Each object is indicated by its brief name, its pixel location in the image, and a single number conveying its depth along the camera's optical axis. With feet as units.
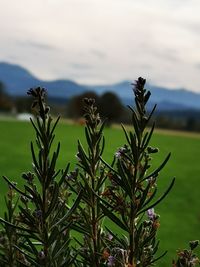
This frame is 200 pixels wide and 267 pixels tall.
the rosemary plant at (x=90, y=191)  1.04
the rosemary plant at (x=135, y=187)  0.90
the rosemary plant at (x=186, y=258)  0.94
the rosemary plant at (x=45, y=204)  0.88
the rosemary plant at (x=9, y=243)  1.20
